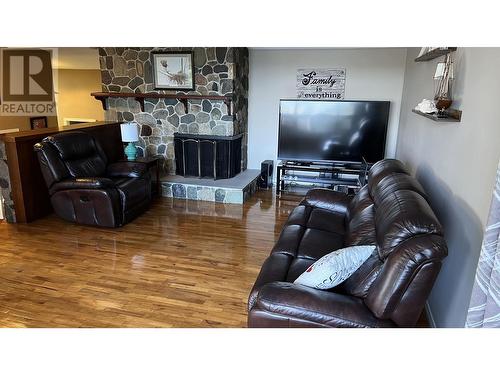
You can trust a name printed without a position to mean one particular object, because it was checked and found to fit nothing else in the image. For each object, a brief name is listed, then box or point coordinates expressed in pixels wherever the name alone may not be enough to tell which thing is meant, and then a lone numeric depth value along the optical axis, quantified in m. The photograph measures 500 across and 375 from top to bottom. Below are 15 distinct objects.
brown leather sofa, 1.52
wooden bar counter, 3.82
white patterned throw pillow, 1.81
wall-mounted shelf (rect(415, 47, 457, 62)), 2.47
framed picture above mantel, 5.16
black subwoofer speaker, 5.64
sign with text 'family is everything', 5.36
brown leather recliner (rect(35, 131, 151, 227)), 3.74
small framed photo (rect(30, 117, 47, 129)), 8.40
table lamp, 4.79
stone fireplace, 5.13
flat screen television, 5.01
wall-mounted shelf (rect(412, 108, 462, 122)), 2.21
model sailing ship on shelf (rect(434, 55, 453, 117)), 2.42
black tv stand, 5.18
